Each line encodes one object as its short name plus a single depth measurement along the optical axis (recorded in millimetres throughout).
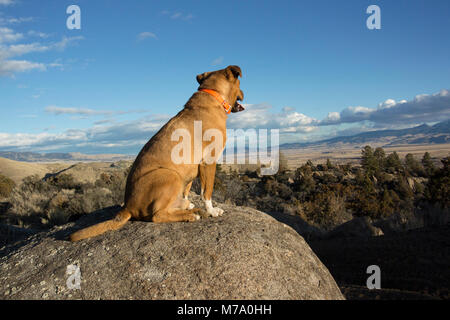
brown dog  4492
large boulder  3439
